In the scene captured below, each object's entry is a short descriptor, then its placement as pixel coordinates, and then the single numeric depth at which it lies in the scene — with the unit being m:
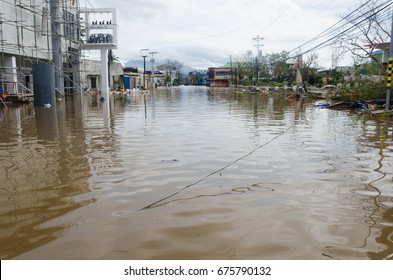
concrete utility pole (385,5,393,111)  15.01
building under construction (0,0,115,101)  23.36
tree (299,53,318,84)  58.43
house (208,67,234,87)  120.50
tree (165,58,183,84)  147.25
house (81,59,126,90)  51.50
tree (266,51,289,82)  78.14
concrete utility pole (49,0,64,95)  29.12
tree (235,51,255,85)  94.25
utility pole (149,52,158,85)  105.68
